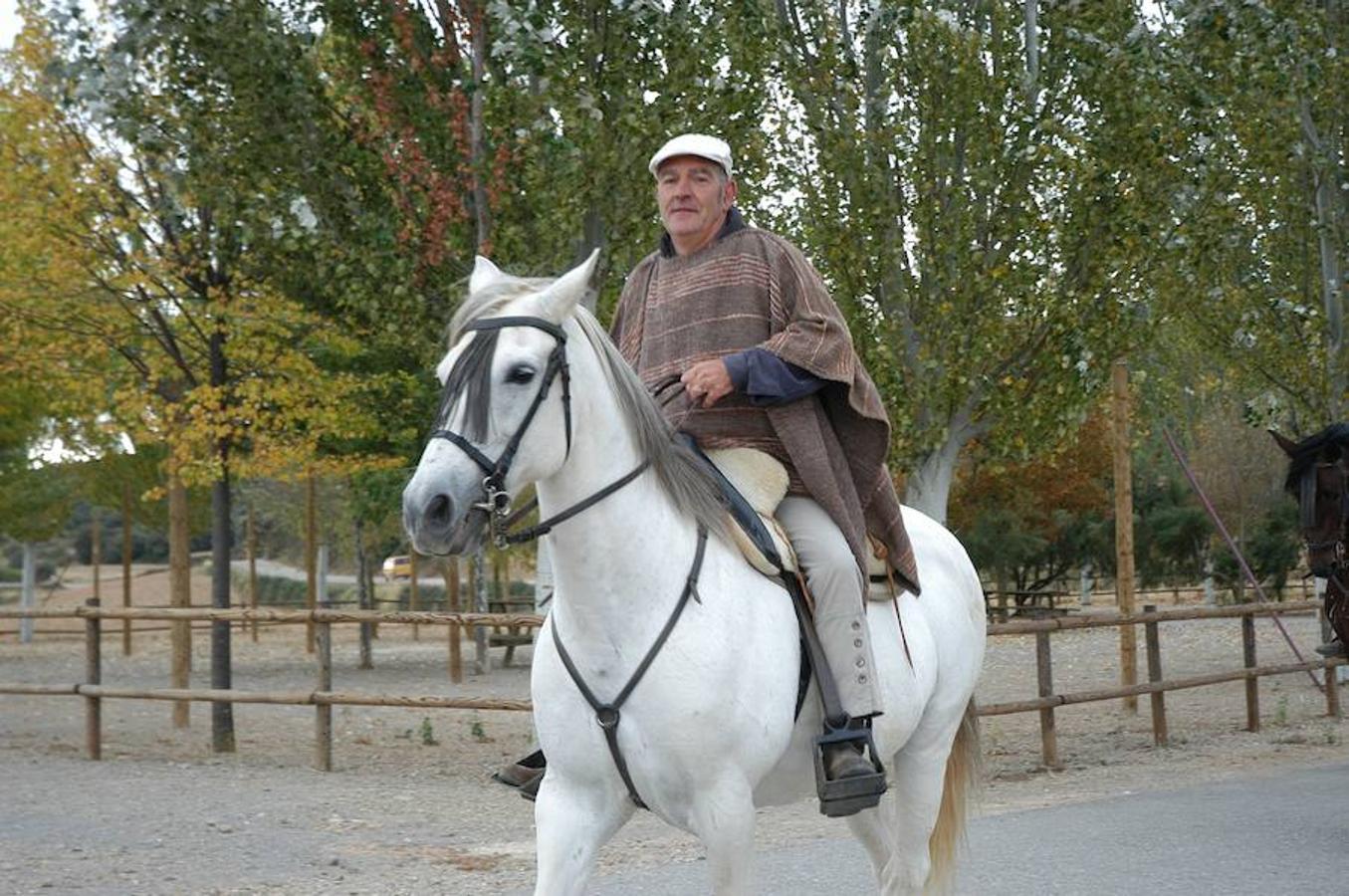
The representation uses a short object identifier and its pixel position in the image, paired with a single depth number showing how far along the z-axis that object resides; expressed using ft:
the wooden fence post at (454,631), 58.68
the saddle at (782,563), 13.89
